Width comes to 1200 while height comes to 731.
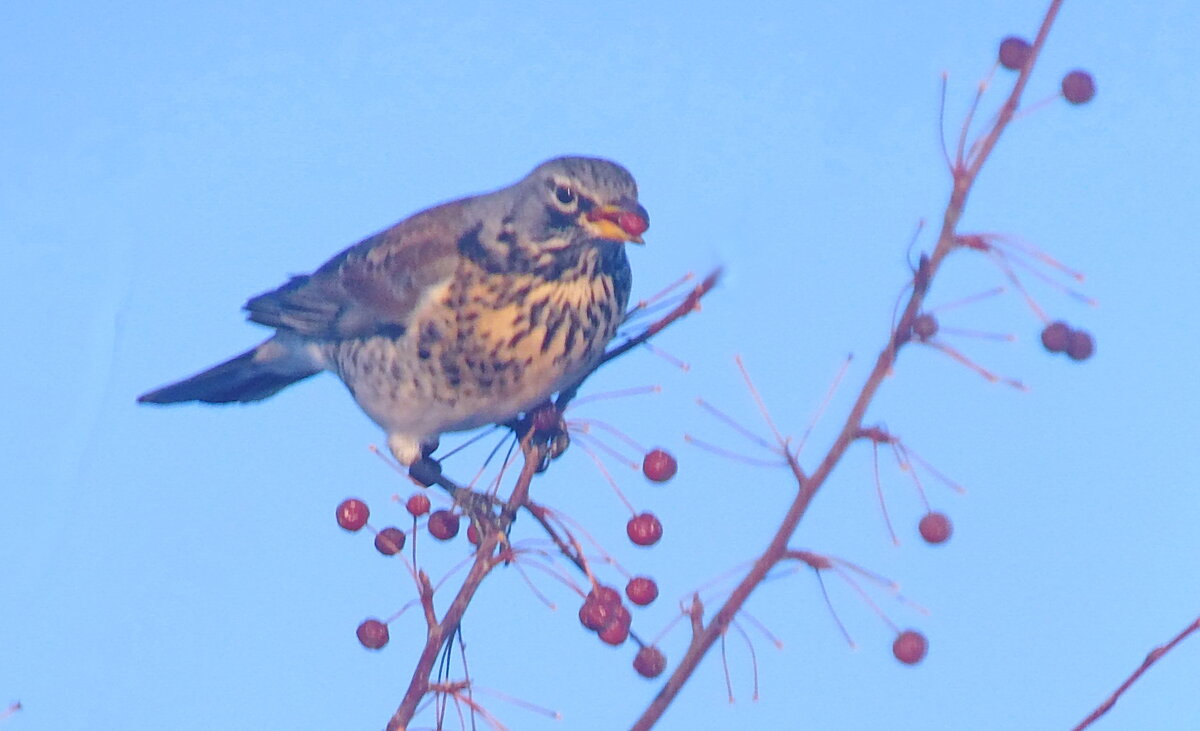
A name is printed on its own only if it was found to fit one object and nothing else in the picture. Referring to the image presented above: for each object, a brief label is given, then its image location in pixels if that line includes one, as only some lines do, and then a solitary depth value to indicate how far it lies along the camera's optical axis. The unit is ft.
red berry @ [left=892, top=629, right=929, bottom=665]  13.88
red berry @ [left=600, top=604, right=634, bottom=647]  15.43
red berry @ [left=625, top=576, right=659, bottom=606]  16.31
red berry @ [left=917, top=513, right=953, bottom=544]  14.17
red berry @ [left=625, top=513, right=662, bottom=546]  16.85
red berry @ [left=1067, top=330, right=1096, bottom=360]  13.44
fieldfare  22.86
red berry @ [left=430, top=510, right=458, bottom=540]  18.76
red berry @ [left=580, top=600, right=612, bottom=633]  15.52
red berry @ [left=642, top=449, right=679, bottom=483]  17.24
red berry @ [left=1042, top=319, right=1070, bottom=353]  13.39
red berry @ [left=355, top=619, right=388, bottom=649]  17.74
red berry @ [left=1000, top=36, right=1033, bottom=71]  12.37
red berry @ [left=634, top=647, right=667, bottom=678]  15.03
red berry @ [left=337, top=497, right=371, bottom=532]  18.40
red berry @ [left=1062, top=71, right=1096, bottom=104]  12.51
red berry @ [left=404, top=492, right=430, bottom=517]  18.86
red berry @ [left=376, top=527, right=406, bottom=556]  18.57
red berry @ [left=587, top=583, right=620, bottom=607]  15.60
